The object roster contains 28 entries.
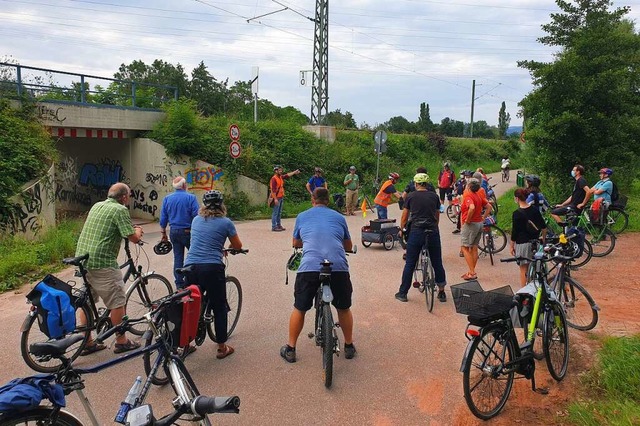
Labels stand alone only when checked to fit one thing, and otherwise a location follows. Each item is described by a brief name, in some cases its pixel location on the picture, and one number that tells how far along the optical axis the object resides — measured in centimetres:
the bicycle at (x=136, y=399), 249
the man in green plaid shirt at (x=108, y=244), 500
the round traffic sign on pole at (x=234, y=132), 1706
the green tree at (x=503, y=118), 8056
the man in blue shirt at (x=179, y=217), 657
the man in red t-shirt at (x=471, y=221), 826
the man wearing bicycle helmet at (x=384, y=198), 1214
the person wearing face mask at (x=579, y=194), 1047
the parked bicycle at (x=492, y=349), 399
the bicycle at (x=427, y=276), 692
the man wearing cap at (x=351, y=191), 1712
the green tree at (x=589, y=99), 1361
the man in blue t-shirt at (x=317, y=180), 1438
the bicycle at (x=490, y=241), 1015
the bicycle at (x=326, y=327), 450
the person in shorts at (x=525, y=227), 690
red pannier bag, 347
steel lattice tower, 2312
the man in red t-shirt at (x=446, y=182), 1634
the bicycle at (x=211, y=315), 441
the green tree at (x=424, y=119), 6766
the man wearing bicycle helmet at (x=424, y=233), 700
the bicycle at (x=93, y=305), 488
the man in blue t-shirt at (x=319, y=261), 483
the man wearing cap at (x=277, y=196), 1398
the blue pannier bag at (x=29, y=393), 237
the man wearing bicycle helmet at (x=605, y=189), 1076
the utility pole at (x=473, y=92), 5736
